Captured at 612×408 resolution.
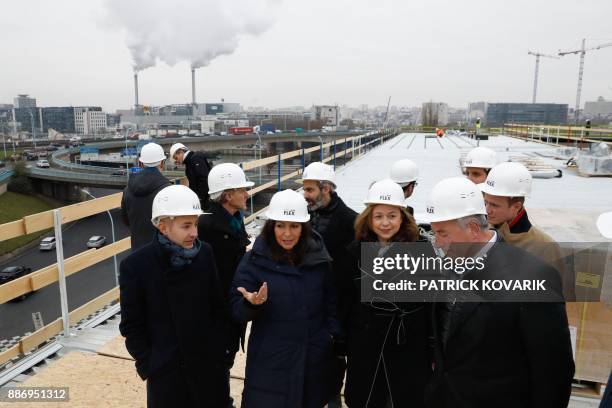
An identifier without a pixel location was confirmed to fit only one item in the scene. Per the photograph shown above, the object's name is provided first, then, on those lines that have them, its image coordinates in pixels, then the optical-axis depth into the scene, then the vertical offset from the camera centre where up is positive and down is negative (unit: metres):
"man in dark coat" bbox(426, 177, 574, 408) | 1.59 -0.78
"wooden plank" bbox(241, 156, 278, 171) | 6.71 -0.60
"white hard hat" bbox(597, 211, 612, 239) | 1.86 -0.41
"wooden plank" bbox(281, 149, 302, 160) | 8.31 -0.57
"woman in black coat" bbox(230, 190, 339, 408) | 2.38 -1.06
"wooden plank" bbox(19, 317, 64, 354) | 3.45 -1.77
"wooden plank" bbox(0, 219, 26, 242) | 3.17 -0.80
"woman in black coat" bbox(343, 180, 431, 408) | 2.35 -1.17
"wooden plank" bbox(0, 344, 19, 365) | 3.34 -1.78
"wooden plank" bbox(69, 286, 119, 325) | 4.11 -1.81
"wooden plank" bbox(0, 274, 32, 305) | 3.18 -1.25
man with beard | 2.67 -0.70
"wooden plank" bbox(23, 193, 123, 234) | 3.43 -0.79
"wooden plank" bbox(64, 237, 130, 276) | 3.84 -1.26
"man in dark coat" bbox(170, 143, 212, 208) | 5.11 -0.56
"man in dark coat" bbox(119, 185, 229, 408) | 2.33 -1.00
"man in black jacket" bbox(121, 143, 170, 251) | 3.88 -0.70
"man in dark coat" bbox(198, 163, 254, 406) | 3.02 -0.70
